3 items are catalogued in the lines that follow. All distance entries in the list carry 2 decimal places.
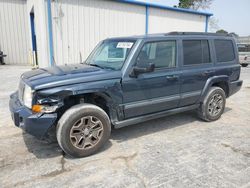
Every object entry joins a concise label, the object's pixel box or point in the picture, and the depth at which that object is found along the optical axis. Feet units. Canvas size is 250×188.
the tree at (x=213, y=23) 122.68
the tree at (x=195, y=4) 114.83
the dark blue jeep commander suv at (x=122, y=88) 10.31
